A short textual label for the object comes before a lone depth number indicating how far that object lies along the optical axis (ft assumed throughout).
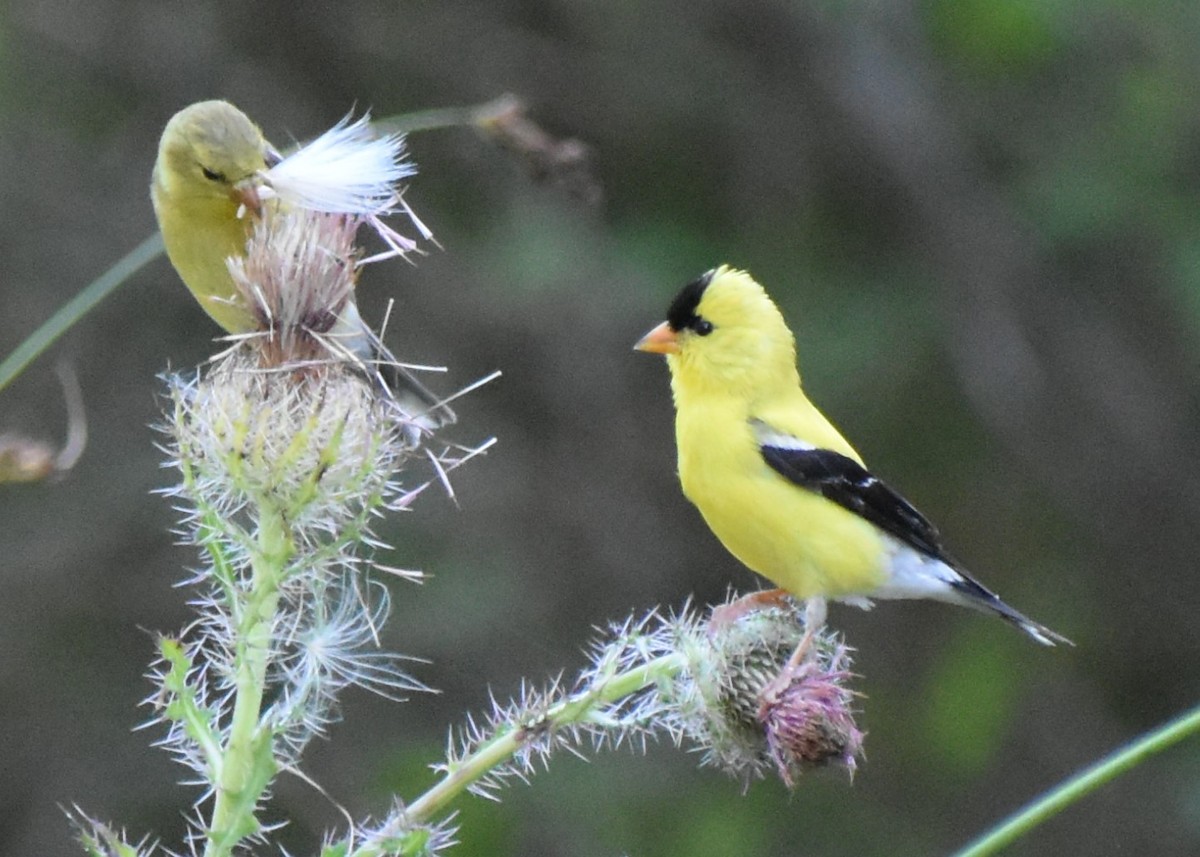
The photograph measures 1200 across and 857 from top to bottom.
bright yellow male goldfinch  19.97
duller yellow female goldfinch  14.40
